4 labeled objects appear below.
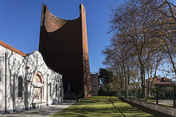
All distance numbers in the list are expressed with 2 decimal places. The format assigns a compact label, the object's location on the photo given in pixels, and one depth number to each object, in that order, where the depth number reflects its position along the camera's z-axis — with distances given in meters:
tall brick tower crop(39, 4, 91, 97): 39.19
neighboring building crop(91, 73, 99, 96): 57.43
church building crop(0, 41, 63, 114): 12.11
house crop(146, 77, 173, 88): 76.21
